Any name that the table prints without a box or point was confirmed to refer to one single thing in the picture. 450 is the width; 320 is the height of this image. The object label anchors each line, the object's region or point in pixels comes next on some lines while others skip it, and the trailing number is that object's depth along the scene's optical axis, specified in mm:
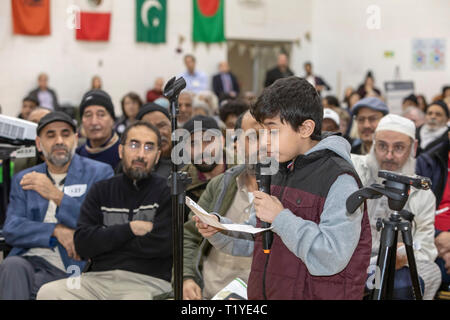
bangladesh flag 13117
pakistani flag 12344
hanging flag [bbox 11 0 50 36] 10836
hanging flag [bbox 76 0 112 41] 11523
